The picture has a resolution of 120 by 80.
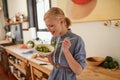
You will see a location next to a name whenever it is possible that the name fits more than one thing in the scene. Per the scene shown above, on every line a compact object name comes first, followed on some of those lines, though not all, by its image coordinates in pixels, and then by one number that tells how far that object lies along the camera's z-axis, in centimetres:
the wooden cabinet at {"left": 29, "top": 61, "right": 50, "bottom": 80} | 202
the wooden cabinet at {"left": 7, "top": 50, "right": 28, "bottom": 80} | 284
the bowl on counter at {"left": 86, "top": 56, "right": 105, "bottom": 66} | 183
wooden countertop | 151
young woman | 114
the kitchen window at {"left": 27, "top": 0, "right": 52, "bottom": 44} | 356
